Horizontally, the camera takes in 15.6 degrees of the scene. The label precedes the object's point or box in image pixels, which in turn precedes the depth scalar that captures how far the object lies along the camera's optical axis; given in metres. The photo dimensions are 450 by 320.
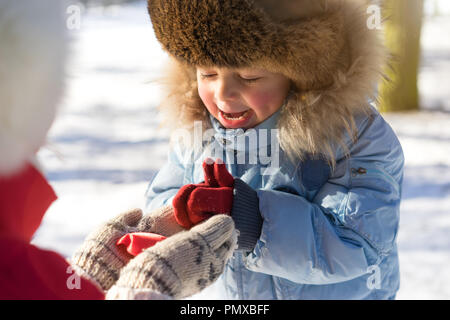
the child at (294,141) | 1.92
